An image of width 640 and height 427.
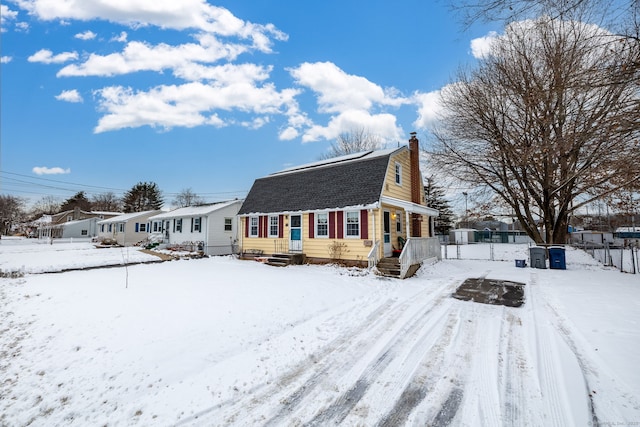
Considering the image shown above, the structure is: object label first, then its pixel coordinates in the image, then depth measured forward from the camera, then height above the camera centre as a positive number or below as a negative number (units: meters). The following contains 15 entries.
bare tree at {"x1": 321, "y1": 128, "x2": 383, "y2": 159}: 31.05 +10.15
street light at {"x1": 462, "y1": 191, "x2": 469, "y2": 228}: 18.88 +1.54
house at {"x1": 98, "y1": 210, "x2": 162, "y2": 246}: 30.52 +0.43
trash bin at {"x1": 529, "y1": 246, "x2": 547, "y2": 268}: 13.23 -1.34
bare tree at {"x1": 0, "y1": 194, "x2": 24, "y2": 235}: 55.52 +4.72
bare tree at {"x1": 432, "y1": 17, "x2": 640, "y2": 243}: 10.60 +5.17
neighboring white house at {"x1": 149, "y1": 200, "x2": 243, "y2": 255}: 21.59 +0.35
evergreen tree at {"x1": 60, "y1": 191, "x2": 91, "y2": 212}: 66.82 +7.38
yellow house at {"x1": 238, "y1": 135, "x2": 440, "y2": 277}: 12.63 +0.85
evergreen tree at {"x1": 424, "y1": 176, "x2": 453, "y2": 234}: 35.97 +3.55
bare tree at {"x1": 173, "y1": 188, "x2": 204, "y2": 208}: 64.42 +7.96
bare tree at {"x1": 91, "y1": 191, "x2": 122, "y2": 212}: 70.56 +7.82
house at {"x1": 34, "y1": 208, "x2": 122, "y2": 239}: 45.72 +1.07
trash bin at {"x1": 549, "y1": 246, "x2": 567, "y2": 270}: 12.88 -1.37
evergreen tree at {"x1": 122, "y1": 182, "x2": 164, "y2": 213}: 54.19 +6.79
